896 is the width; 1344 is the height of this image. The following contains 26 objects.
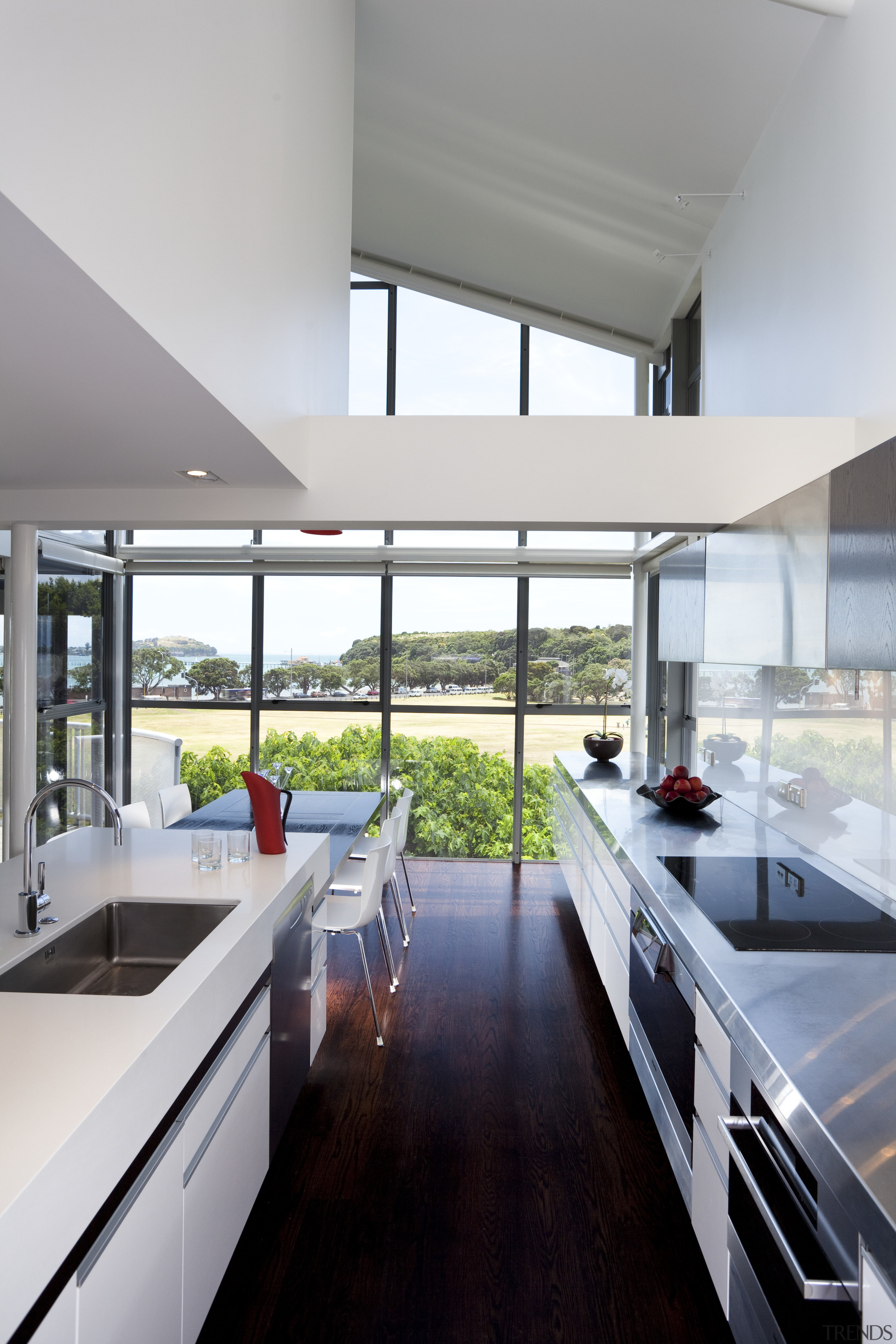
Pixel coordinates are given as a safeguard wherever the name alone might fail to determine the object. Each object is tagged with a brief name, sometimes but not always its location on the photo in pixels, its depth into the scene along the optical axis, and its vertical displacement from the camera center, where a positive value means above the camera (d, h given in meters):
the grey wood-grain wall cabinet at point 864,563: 1.64 +0.25
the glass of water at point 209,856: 2.45 -0.64
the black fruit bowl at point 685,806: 3.43 -0.64
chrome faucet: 1.88 -0.62
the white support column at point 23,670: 3.46 -0.06
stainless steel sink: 2.12 -0.83
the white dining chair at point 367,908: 3.11 -1.04
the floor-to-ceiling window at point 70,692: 5.00 -0.24
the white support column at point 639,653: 5.52 +0.11
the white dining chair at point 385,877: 3.57 -1.11
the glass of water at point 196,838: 2.45 -0.59
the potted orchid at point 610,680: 5.69 -0.10
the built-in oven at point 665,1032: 1.94 -1.07
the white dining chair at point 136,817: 3.84 -0.82
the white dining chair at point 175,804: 4.36 -0.87
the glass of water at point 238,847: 2.55 -0.65
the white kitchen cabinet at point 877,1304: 0.97 -0.85
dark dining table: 3.66 -0.84
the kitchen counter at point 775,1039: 1.11 -0.71
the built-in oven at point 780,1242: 1.11 -0.95
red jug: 2.55 -0.53
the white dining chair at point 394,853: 3.76 -1.10
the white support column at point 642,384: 5.69 +2.18
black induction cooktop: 1.94 -0.70
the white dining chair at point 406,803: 4.07 -0.77
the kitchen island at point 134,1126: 1.05 -0.81
